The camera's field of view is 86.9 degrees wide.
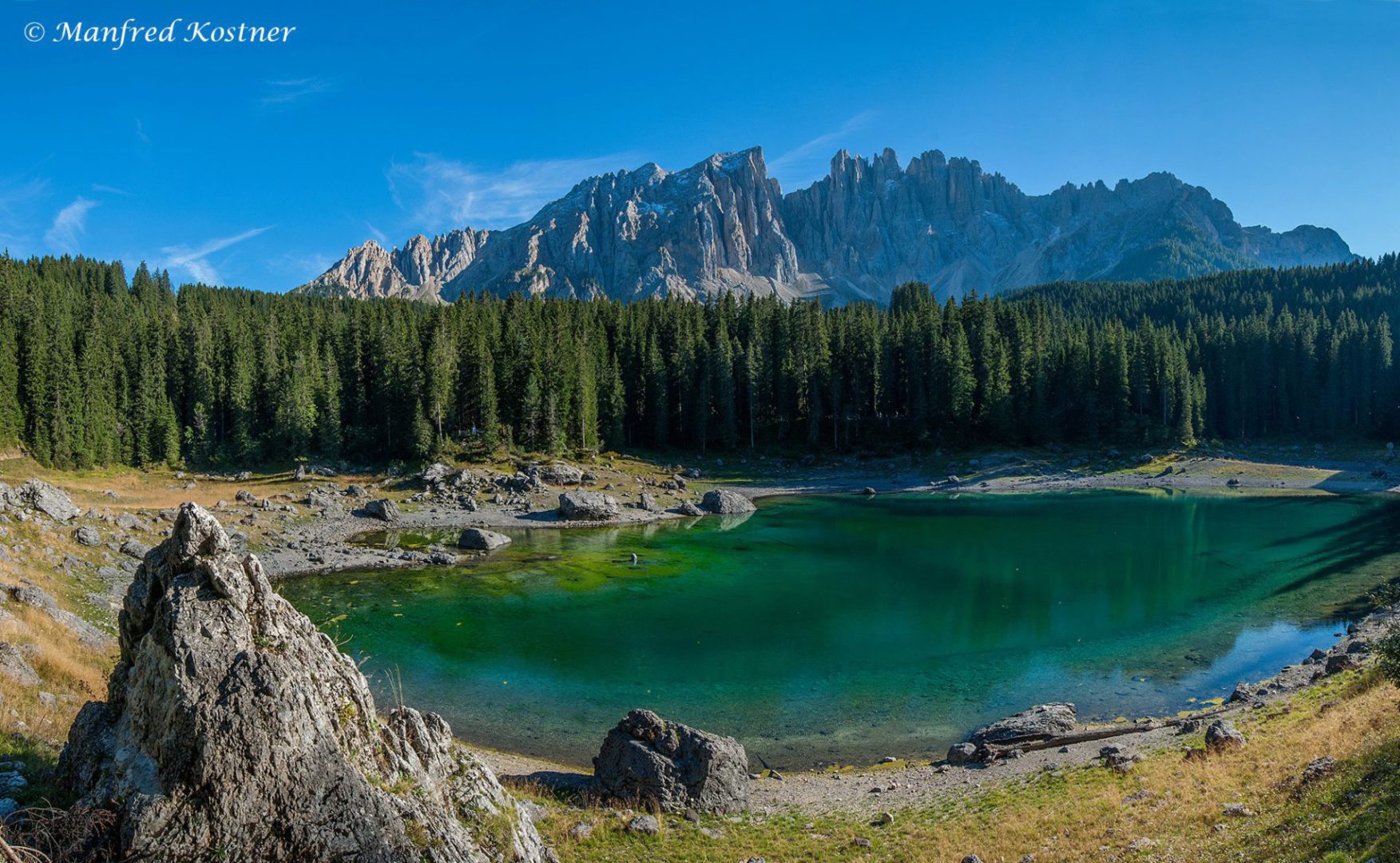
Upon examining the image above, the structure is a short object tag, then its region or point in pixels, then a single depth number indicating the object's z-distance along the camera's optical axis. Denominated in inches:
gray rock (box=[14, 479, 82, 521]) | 1604.3
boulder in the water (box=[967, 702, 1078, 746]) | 925.2
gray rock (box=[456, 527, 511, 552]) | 2220.7
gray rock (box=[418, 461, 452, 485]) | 2977.4
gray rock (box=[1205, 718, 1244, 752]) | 763.4
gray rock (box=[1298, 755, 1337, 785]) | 616.1
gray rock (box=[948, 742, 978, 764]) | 888.9
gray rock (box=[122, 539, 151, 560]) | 1620.3
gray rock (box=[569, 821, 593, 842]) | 633.6
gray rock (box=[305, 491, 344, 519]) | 2494.3
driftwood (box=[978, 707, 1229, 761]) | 895.1
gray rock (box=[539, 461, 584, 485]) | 3198.8
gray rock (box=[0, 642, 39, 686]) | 658.2
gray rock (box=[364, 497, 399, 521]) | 2534.4
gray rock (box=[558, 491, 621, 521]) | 2780.5
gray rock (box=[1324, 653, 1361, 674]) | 1027.3
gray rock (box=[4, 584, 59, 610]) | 984.3
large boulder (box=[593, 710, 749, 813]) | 740.0
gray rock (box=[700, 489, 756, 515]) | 3031.5
